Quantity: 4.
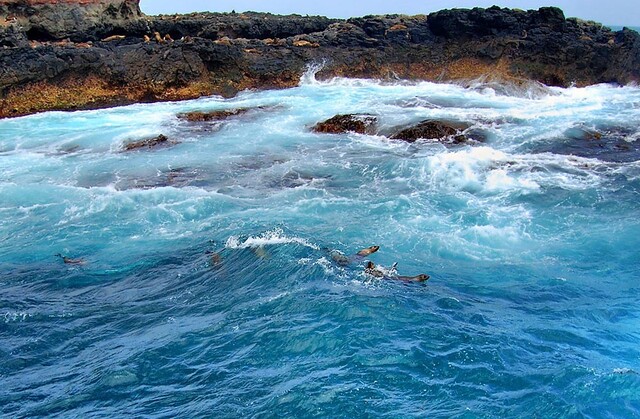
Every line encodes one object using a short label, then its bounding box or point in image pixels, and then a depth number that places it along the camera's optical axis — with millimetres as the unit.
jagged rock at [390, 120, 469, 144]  19109
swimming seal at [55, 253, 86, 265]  11305
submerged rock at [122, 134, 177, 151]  19547
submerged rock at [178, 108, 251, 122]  22938
